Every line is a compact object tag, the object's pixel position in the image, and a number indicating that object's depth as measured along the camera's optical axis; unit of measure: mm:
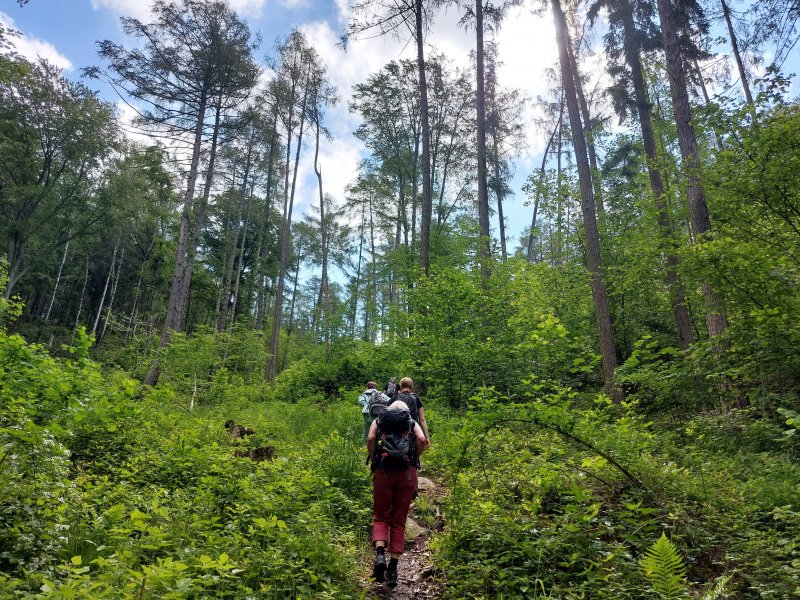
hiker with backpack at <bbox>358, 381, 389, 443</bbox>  6987
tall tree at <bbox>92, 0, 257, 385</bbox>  14547
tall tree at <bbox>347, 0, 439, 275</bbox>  14828
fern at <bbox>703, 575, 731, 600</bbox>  2550
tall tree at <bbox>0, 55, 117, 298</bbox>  21281
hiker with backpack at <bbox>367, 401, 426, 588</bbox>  4137
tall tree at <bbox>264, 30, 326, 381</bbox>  22828
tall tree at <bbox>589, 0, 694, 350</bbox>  13109
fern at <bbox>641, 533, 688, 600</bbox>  2742
